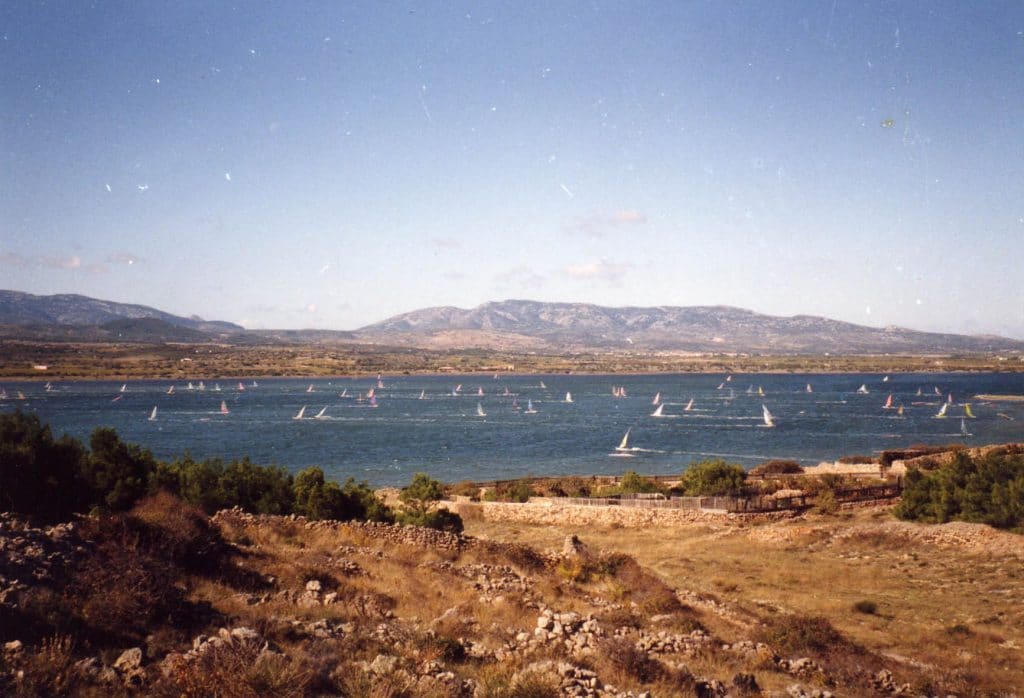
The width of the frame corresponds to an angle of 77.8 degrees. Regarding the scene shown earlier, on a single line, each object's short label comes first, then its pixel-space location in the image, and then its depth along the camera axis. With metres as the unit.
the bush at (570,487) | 38.59
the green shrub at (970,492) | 24.92
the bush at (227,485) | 22.33
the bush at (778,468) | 45.22
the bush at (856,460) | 48.25
